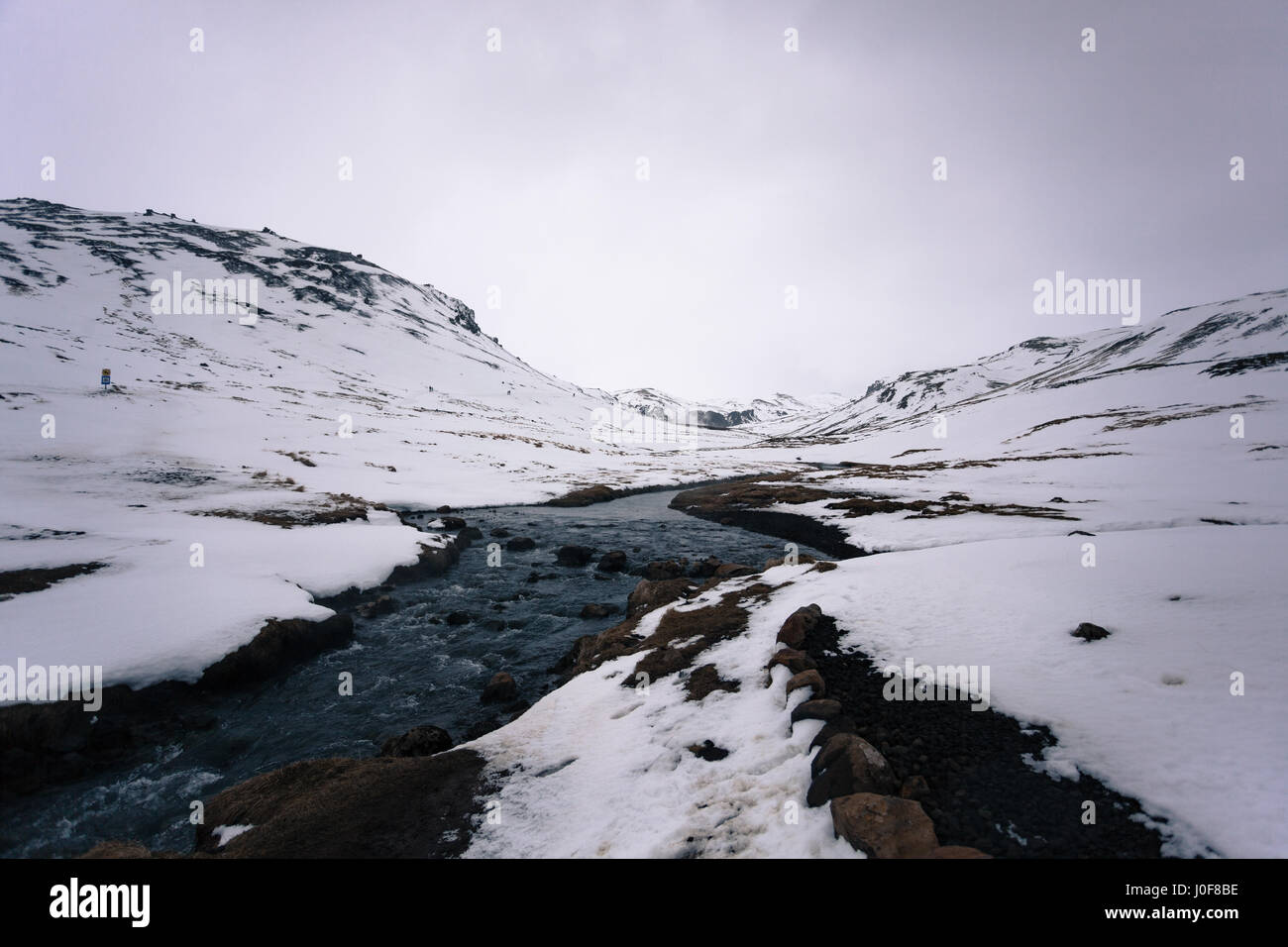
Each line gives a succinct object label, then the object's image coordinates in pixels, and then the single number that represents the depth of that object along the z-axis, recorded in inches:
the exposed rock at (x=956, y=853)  169.8
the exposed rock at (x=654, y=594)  607.2
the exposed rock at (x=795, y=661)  337.7
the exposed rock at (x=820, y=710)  283.4
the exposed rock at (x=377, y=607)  628.7
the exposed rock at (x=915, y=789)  212.5
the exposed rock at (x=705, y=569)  850.2
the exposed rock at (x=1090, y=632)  317.7
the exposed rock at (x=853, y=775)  215.8
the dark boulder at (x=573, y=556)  938.1
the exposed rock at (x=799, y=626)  383.2
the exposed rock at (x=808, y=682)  309.0
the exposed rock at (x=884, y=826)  177.5
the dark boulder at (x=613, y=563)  890.7
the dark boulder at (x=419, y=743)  351.9
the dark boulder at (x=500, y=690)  450.6
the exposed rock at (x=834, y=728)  264.8
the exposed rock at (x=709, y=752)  276.5
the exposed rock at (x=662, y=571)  834.2
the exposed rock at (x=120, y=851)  216.1
